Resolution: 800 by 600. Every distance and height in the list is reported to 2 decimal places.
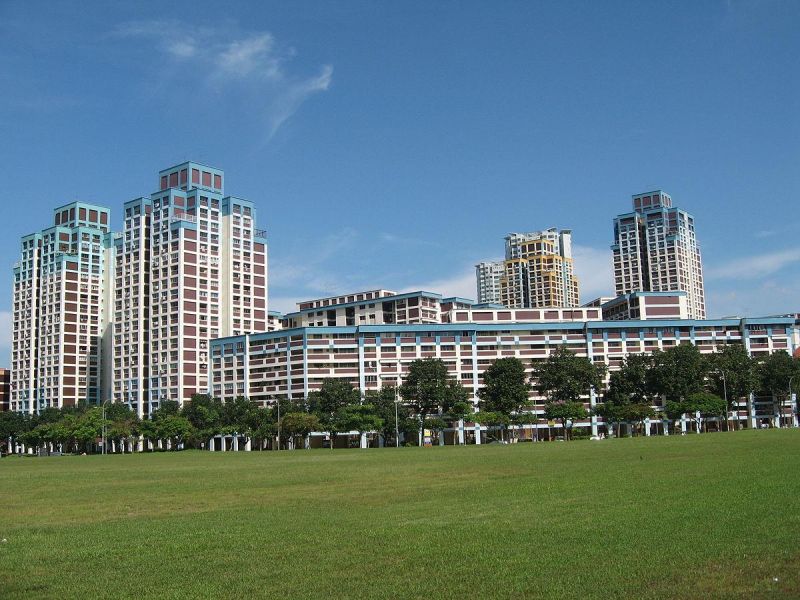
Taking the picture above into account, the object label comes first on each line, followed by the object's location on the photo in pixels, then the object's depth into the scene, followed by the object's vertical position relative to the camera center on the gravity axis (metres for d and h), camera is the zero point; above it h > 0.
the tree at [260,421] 124.06 -1.92
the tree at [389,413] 122.81 -1.30
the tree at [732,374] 128.00 +2.83
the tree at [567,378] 124.44 +2.92
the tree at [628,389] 126.12 +1.01
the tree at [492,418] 120.94 -2.55
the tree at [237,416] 128.00 -1.07
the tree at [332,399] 125.62 +1.09
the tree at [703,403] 121.44 -1.57
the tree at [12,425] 157.88 -1.50
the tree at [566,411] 120.50 -2.04
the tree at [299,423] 116.38 -2.27
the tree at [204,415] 131.50 -0.70
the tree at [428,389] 124.31 +2.07
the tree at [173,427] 129.50 -2.49
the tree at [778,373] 134.12 +2.82
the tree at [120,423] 133.25 -1.51
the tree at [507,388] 124.50 +1.73
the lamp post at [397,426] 114.55 -3.17
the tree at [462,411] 124.72 -1.43
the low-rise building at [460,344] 149.25 +10.14
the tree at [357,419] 116.75 -2.06
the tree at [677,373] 125.00 +3.19
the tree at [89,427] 131.88 -1.96
